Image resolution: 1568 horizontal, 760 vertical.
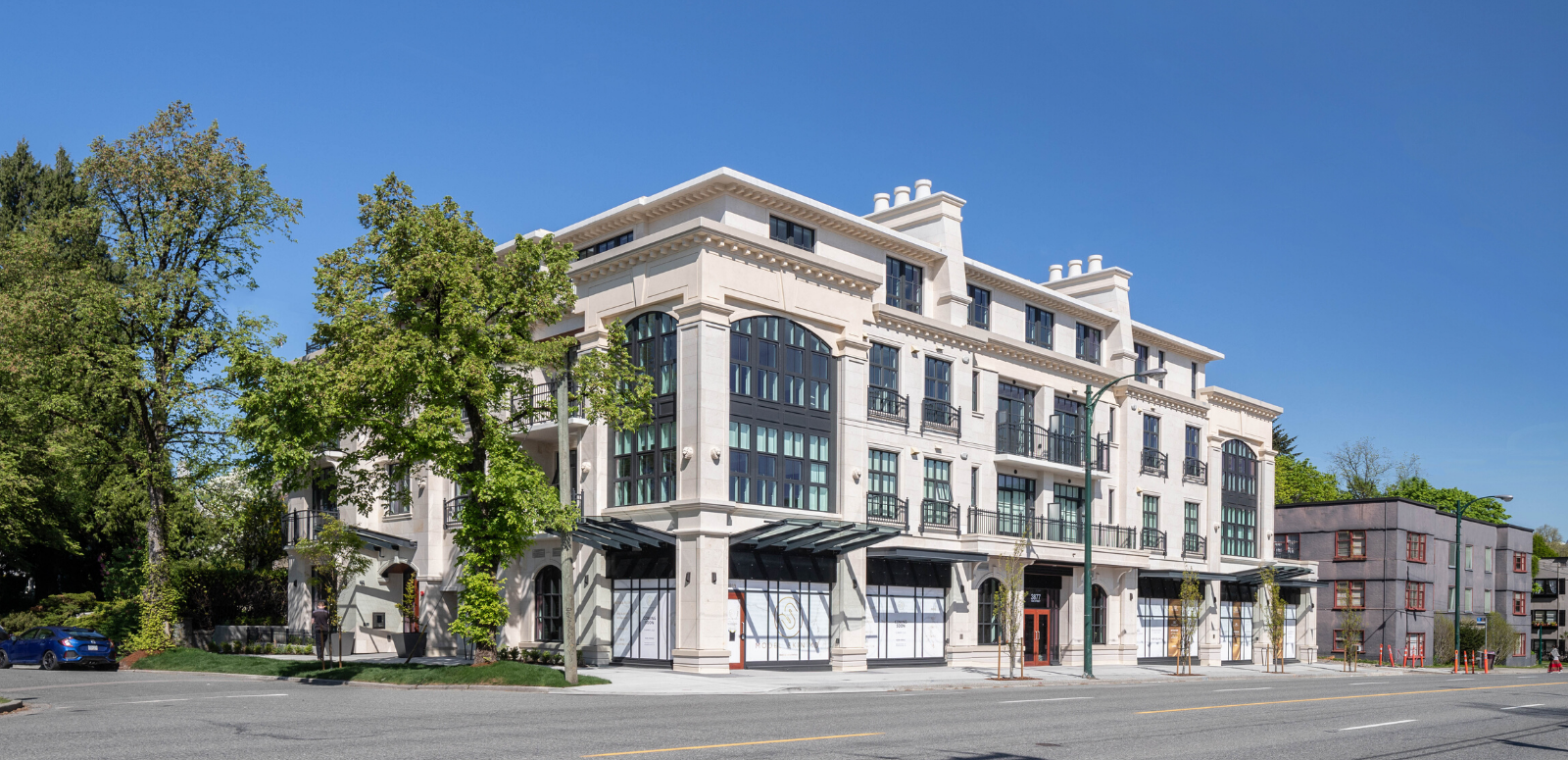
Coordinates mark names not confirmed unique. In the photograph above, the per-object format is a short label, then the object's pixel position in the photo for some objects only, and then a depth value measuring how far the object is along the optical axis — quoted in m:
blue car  32.31
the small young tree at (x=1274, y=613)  49.44
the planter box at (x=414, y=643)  32.75
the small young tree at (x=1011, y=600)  35.53
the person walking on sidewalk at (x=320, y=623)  32.09
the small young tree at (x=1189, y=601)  43.88
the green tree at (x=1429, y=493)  102.00
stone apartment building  33.59
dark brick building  65.06
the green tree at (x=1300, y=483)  95.19
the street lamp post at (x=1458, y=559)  54.52
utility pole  27.08
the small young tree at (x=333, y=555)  34.34
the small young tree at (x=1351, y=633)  52.08
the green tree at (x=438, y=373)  26.39
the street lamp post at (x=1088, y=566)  36.59
